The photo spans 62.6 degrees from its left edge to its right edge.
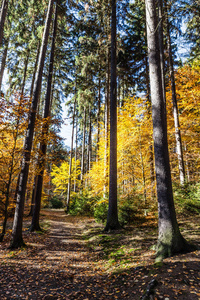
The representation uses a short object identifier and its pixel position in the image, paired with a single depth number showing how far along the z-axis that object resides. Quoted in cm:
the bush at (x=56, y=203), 2758
